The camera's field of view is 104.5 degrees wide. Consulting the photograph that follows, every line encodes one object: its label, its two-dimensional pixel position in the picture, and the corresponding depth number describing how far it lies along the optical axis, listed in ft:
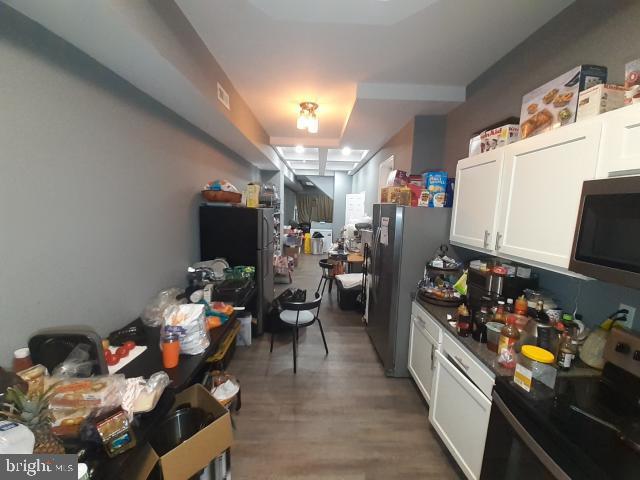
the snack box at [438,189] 7.02
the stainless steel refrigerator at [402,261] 6.93
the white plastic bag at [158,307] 5.48
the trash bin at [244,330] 8.87
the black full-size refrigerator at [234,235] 8.39
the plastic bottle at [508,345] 3.81
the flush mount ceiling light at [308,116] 8.53
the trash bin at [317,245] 26.22
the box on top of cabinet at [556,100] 3.83
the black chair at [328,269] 13.10
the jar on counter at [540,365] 3.31
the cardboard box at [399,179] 8.16
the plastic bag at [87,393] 2.72
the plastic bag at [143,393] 2.96
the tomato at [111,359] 3.96
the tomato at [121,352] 4.12
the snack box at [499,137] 5.13
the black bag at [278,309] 9.02
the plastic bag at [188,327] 4.32
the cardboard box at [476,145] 5.78
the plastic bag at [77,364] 3.11
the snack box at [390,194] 8.01
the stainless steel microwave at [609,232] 2.55
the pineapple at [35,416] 2.16
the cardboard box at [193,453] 3.13
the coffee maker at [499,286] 5.06
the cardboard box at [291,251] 20.65
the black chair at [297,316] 7.37
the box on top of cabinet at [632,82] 3.03
